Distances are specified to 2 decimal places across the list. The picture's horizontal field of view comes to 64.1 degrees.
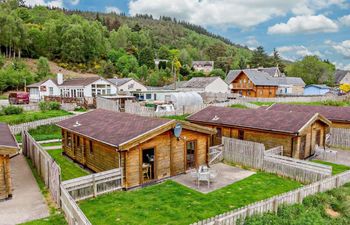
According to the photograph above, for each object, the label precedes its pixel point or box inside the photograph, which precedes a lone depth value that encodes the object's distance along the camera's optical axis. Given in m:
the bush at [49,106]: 33.53
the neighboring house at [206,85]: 52.95
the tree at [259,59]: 102.31
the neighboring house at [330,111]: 24.29
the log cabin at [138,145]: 13.17
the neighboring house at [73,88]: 42.13
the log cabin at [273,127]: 17.98
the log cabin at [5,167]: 11.53
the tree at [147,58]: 88.15
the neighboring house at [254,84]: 54.47
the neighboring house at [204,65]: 111.89
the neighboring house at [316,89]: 62.84
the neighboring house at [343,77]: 86.06
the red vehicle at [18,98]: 39.25
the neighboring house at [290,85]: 66.01
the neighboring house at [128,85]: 45.50
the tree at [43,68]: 64.25
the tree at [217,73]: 85.91
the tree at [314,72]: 79.00
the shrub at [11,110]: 30.22
